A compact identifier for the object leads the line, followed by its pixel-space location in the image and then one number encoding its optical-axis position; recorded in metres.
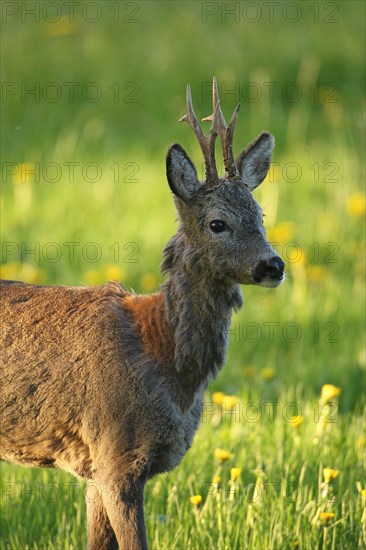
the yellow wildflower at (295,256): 16.19
